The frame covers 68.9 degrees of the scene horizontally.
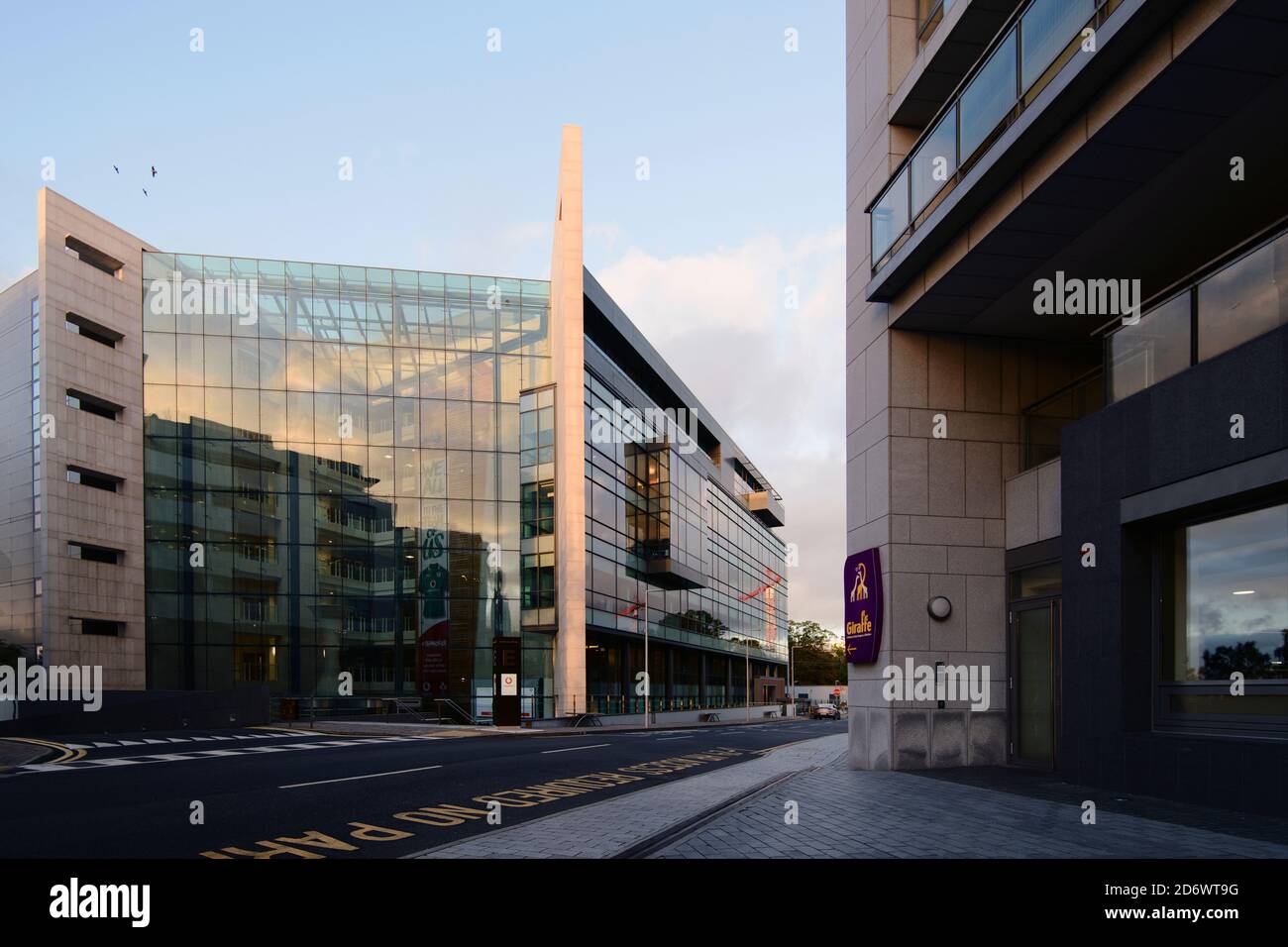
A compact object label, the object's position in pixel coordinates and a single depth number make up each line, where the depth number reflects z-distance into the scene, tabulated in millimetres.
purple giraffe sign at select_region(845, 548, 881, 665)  16812
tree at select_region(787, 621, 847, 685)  151750
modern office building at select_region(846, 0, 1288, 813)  10141
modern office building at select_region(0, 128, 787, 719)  44281
